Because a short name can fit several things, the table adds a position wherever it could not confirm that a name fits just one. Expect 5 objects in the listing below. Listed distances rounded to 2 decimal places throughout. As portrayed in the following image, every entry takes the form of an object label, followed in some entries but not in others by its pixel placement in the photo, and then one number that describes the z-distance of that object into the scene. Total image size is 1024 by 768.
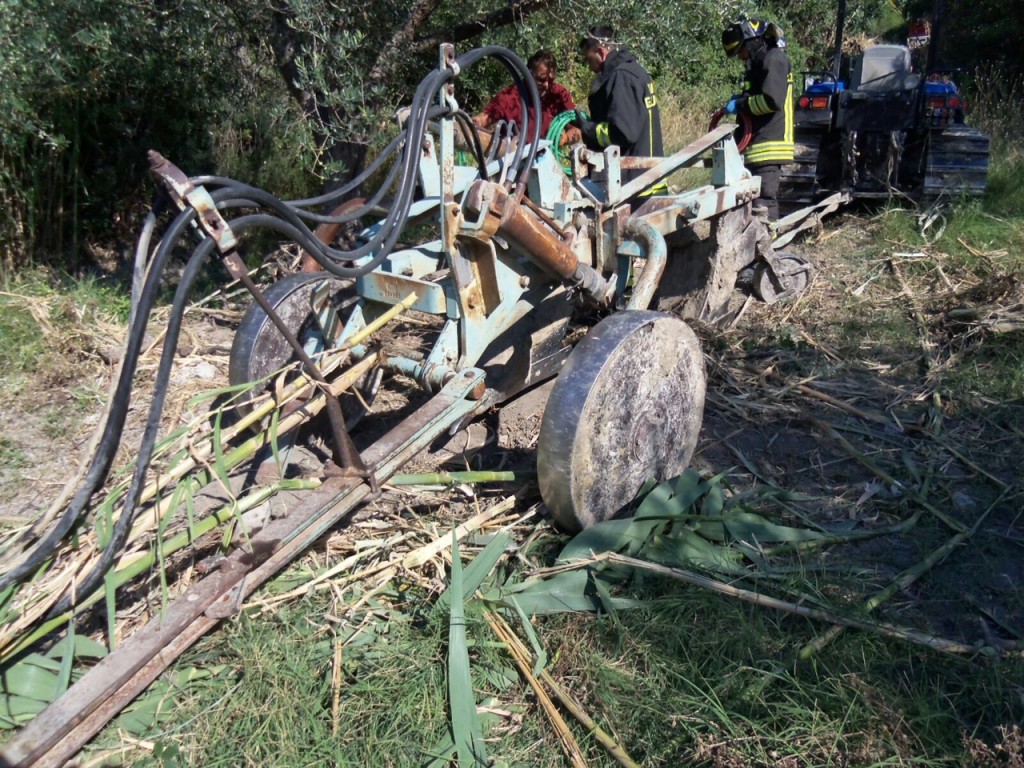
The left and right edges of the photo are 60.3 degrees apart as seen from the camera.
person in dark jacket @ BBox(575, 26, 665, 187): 6.07
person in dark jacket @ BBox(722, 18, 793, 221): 6.43
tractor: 7.46
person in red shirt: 7.46
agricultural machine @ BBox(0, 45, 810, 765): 2.45
